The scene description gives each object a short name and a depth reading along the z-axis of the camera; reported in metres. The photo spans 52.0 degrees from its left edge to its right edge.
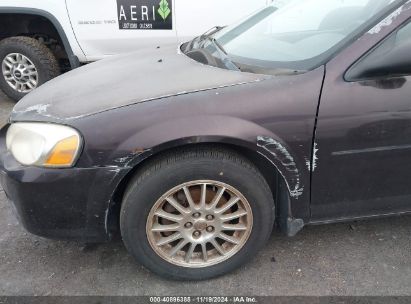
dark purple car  2.05
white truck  4.79
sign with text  4.74
